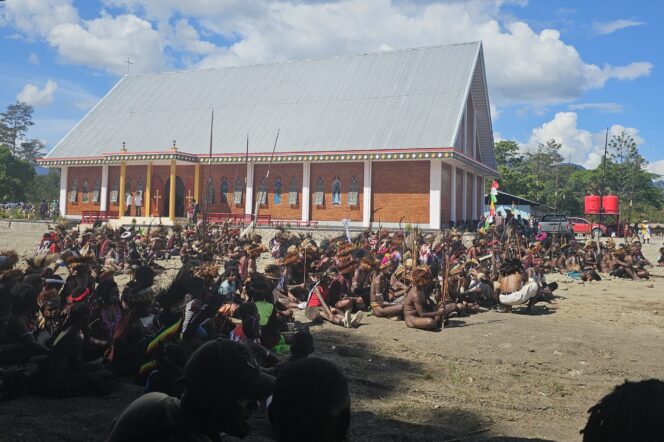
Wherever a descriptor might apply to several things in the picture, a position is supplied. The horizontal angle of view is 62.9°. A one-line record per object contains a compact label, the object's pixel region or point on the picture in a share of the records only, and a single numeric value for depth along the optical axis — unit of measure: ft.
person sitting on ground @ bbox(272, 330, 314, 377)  15.66
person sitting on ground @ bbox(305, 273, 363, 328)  30.66
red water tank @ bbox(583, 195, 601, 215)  112.16
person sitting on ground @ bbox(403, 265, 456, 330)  29.22
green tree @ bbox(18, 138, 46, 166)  290.76
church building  84.89
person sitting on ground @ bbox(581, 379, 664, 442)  5.41
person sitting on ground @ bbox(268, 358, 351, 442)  6.20
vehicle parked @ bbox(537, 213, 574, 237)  88.01
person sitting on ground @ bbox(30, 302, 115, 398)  17.39
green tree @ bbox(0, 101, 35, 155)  281.74
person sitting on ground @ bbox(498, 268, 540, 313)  34.17
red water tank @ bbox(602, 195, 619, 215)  119.03
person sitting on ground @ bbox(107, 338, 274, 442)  6.73
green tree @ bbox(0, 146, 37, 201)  142.15
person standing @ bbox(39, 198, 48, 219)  110.73
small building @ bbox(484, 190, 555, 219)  139.74
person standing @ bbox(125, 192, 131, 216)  101.60
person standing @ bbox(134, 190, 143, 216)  100.94
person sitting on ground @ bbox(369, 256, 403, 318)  32.12
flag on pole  63.00
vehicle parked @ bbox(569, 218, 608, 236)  110.83
